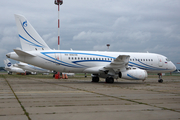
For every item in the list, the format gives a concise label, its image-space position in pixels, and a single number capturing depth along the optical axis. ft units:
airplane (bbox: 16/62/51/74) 157.07
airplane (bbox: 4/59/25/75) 215.80
